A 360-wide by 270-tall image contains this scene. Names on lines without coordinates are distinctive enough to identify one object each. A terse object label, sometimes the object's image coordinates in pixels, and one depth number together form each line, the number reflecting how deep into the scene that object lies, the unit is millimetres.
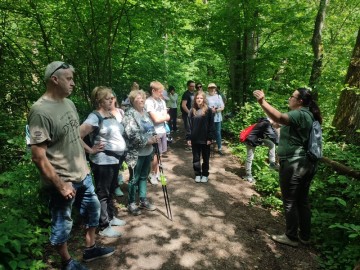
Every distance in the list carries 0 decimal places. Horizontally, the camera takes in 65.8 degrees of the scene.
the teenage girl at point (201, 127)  6254
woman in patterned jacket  4559
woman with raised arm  3840
